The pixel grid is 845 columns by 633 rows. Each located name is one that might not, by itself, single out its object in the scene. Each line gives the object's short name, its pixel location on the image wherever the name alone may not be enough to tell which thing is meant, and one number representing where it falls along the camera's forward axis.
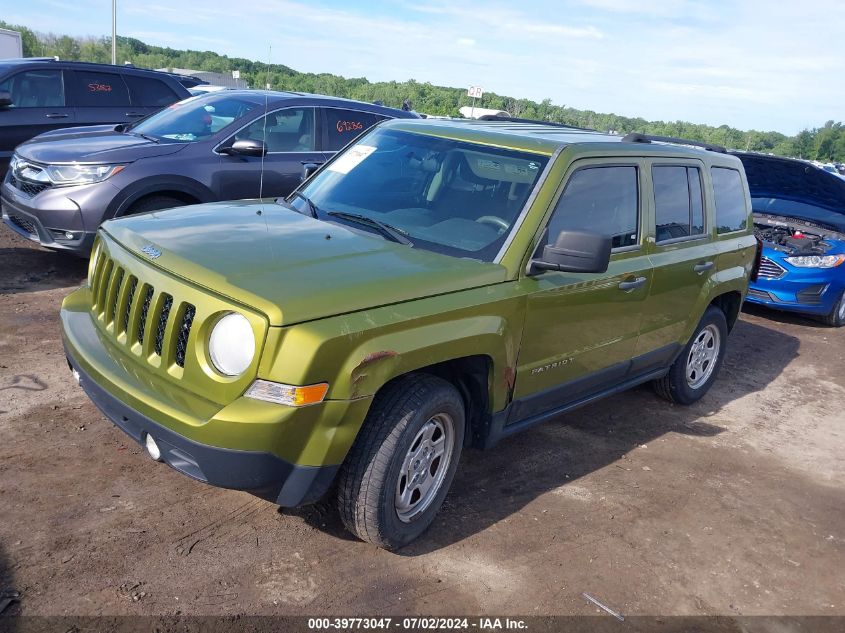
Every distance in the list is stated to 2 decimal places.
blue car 8.81
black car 9.27
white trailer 25.89
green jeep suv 2.89
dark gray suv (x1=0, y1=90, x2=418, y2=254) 6.45
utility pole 30.53
